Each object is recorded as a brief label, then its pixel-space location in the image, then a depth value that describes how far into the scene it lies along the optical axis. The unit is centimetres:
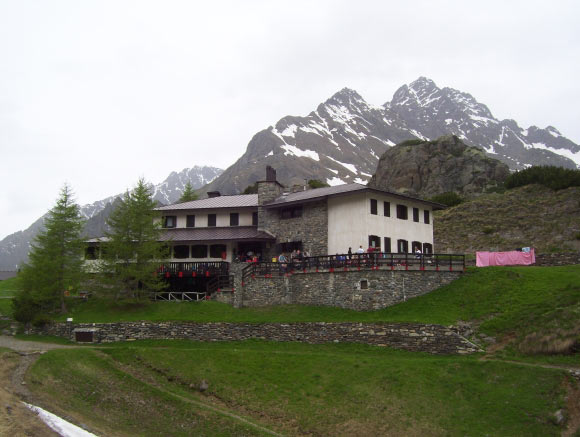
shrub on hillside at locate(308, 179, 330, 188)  9025
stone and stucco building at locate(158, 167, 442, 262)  4031
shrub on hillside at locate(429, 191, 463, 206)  7406
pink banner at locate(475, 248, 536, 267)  3841
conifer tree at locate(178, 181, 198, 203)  8306
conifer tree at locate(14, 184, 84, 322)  3706
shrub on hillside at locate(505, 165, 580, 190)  6344
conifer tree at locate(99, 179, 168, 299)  3747
